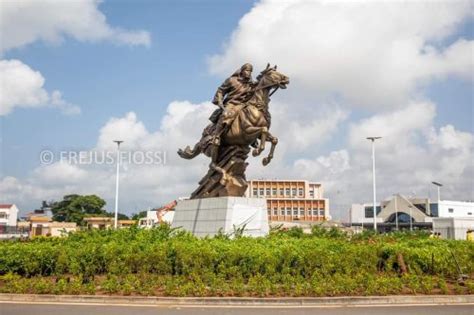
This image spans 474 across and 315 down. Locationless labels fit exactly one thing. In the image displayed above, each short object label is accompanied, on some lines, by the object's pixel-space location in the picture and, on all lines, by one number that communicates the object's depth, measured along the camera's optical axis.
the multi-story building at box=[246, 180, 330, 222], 81.12
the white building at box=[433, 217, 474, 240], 28.13
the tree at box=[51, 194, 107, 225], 73.86
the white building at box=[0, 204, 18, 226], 76.06
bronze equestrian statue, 15.85
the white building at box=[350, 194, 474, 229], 67.56
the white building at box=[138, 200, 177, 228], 39.42
